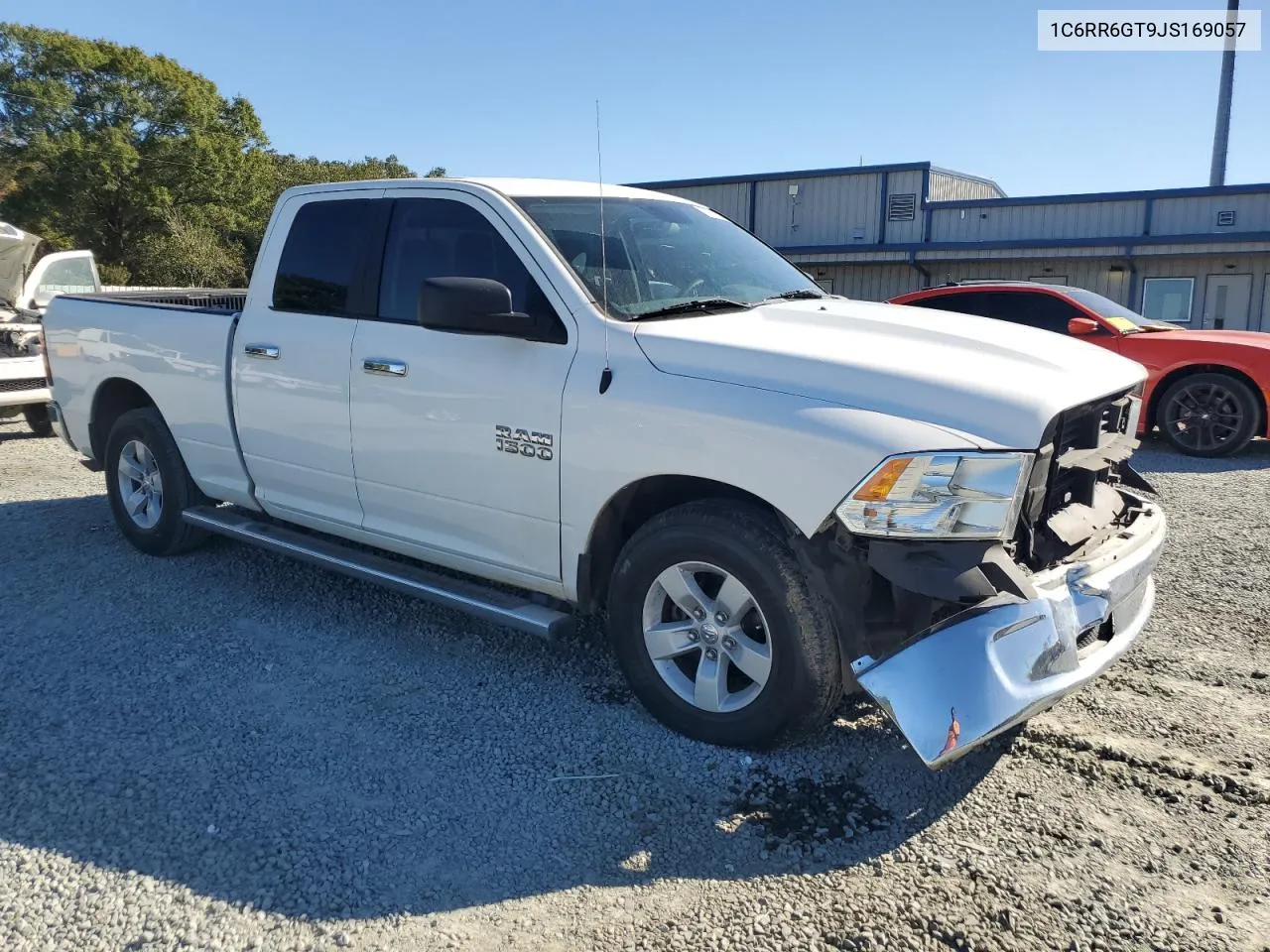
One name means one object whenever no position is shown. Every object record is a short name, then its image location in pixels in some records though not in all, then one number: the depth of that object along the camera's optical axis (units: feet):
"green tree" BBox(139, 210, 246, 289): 125.59
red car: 30.86
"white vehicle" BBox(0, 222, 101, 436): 31.68
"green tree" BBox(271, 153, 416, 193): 163.22
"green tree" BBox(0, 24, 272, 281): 131.34
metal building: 70.69
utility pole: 87.15
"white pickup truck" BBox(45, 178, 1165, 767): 9.86
